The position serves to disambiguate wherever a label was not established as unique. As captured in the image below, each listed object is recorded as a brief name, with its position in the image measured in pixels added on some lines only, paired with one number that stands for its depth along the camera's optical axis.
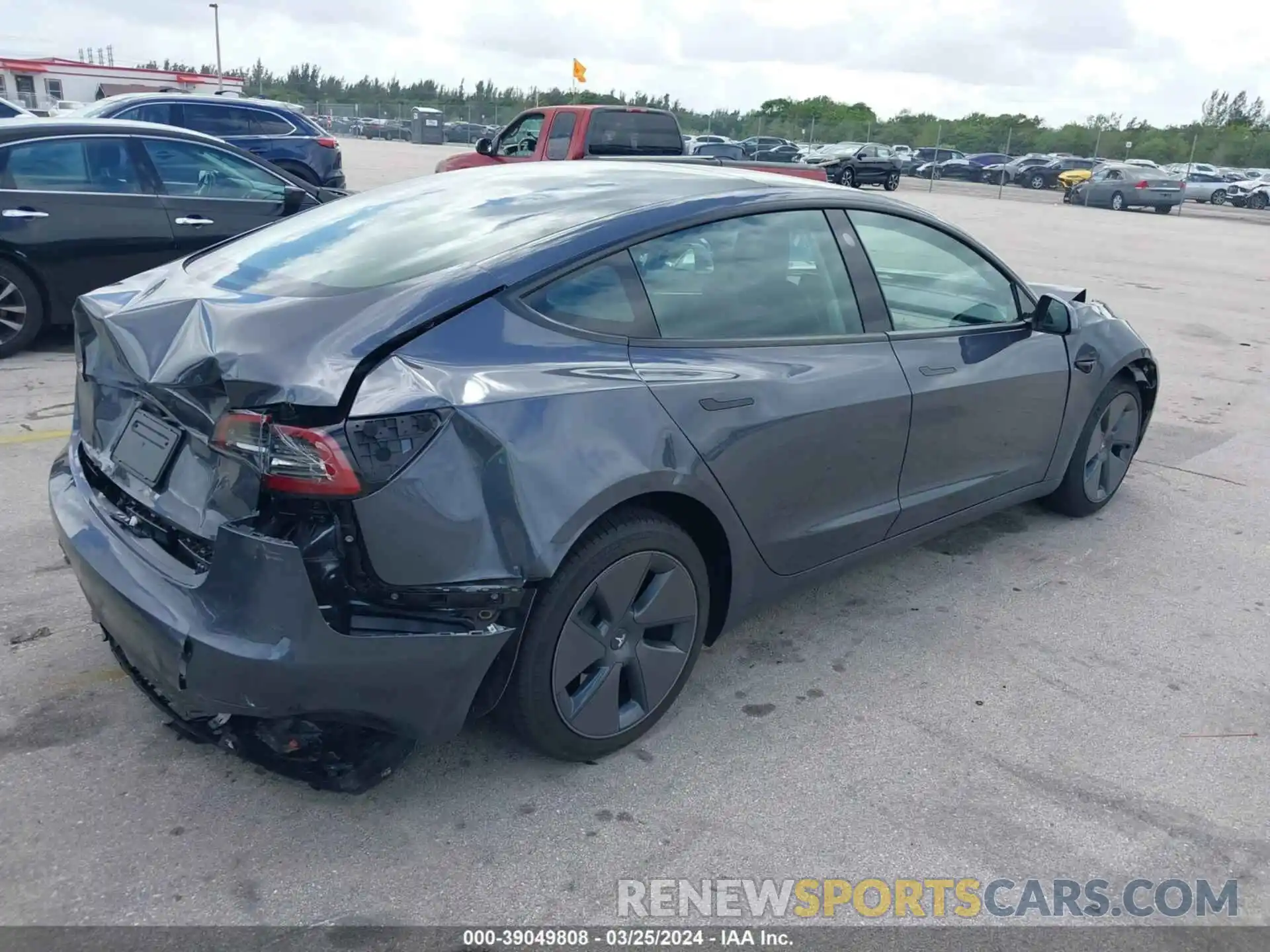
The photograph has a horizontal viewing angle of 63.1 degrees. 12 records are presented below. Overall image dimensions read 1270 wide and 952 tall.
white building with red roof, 46.59
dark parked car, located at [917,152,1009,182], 46.97
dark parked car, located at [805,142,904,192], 31.88
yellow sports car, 37.62
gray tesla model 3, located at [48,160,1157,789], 2.38
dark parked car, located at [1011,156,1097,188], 43.75
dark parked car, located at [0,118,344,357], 6.75
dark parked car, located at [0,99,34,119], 17.09
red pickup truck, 13.09
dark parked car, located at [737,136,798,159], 46.08
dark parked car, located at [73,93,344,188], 13.13
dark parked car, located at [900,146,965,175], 48.44
